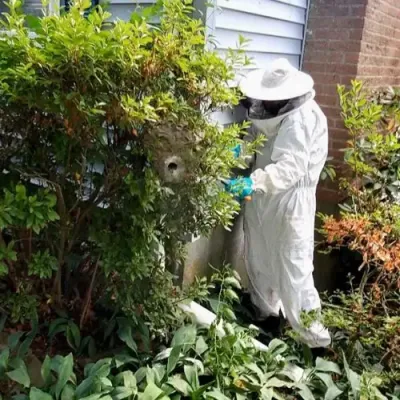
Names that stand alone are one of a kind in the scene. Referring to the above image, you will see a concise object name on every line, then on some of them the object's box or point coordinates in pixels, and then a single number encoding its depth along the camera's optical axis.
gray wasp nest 2.06
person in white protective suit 2.90
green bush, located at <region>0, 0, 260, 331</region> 1.88
